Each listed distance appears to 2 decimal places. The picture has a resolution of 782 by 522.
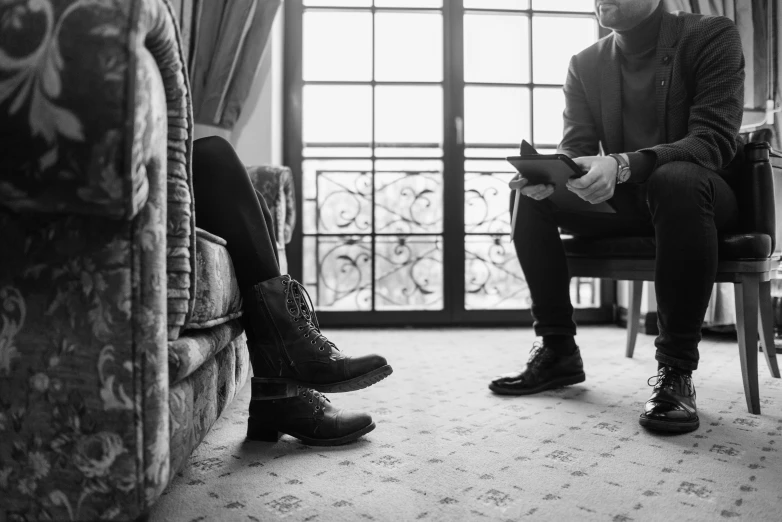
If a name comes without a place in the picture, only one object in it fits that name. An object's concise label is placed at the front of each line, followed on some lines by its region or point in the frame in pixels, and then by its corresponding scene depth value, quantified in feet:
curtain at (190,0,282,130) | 7.95
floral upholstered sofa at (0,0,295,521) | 1.74
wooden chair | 4.03
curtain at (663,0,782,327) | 8.96
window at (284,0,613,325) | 9.51
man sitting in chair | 3.76
